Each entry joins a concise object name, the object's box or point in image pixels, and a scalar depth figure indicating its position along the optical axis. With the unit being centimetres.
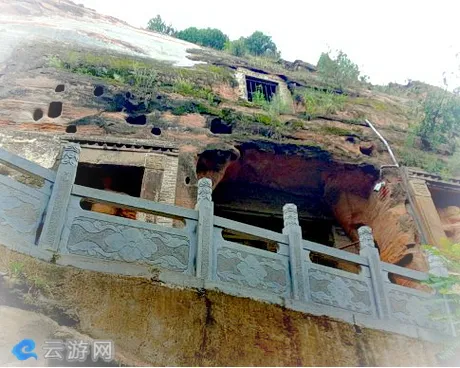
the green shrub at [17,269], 544
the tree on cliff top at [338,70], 1938
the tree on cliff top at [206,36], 2511
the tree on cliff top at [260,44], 2510
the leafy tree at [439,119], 1513
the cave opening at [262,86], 1770
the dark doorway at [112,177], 1128
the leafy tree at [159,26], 2616
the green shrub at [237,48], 2147
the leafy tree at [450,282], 755
